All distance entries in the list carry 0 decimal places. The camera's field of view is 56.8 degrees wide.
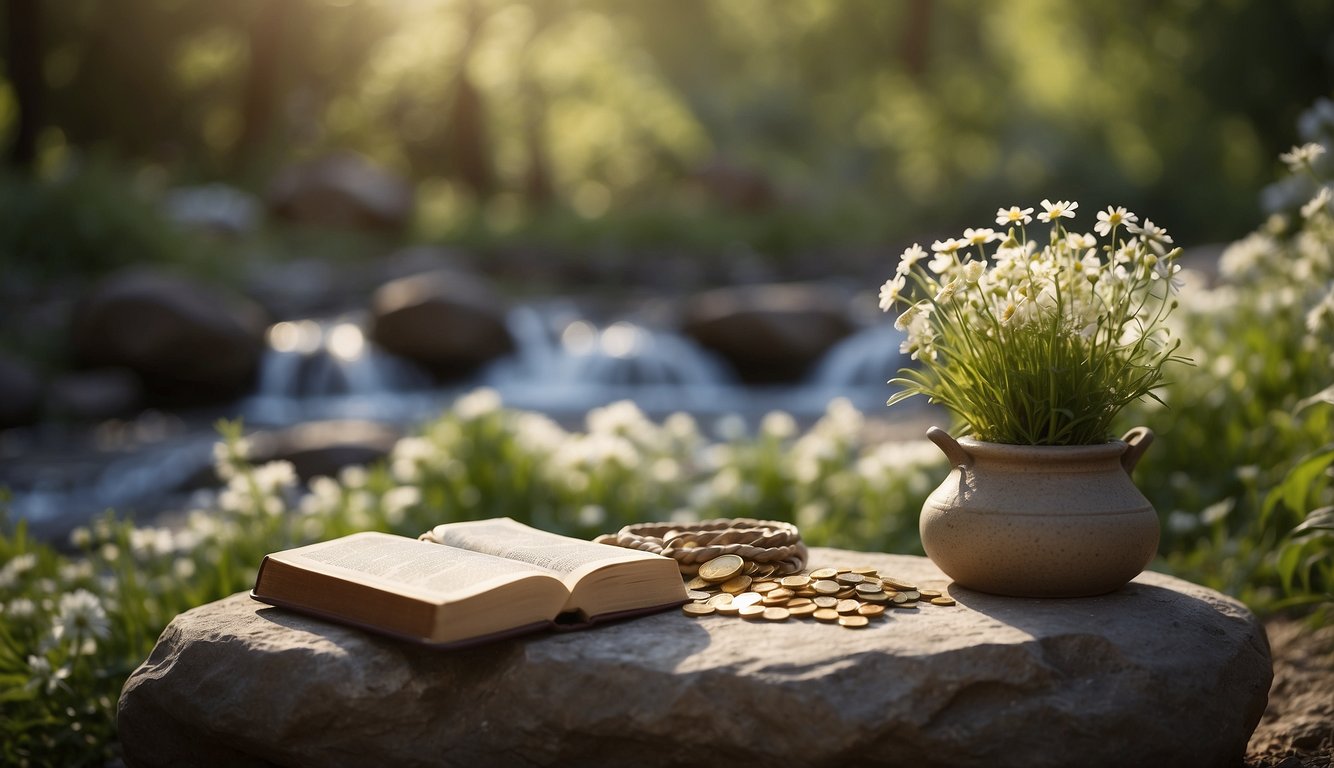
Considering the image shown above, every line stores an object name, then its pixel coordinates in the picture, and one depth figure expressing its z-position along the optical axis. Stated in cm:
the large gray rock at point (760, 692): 244
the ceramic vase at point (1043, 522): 273
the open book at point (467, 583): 254
